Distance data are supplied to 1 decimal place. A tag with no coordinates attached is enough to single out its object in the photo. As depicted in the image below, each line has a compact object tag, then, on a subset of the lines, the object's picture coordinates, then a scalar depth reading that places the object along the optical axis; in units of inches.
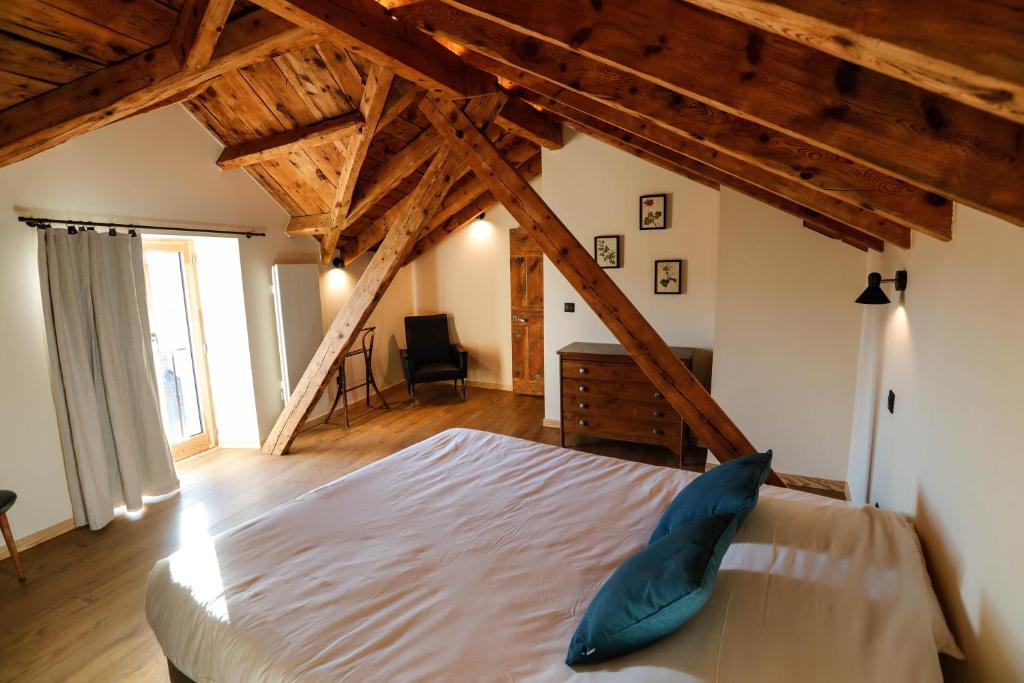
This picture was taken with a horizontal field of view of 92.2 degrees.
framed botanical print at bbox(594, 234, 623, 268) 171.5
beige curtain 120.7
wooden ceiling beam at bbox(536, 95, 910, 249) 75.9
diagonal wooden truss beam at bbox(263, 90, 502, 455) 146.5
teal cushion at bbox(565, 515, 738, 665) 48.4
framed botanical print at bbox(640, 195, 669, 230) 162.7
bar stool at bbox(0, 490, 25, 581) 101.3
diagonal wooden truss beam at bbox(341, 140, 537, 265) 205.5
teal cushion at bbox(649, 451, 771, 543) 63.0
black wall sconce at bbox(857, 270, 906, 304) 83.6
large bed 49.5
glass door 163.8
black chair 227.2
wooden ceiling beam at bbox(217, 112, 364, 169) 139.5
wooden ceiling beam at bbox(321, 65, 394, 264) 122.2
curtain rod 114.7
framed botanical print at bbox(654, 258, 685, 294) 164.6
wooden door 227.9
